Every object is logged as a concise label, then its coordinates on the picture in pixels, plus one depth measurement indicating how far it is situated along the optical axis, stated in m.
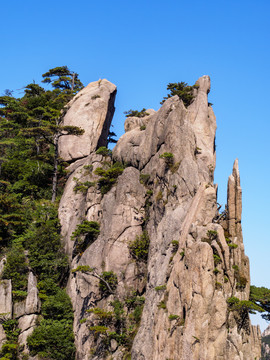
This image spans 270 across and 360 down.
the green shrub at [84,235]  46.03
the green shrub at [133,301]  41.50
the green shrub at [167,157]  44.38
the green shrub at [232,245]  36.17
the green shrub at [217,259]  33.66
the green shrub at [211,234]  34.65
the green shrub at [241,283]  35.38
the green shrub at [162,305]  35.03
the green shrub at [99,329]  39.16
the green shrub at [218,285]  32.78
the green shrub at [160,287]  36.09
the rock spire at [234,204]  38.31
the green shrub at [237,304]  32.91
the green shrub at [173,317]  33.19
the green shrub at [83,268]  42.40
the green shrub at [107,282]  42.50
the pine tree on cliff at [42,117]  56.97
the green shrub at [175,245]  37.50
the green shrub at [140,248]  43.88
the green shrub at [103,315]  40.03
